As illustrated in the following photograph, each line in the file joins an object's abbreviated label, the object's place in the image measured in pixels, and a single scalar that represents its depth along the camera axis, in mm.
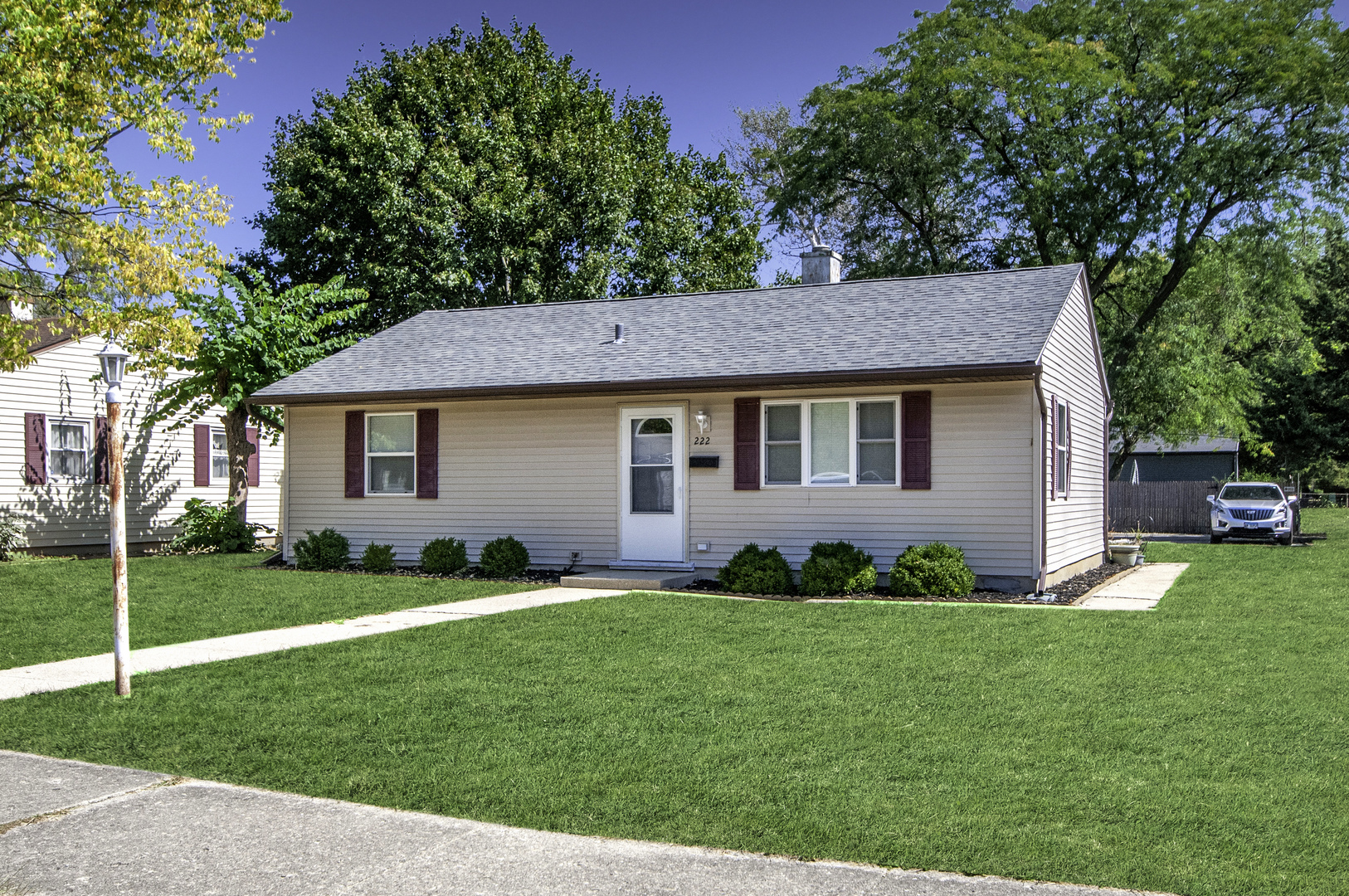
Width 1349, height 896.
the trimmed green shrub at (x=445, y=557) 15109
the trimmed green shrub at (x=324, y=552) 15898
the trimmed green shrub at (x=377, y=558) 15633
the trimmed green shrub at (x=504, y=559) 14750
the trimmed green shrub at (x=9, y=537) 17625
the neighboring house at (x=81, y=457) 18922
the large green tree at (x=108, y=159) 14281
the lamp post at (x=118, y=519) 6707
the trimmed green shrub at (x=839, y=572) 12672
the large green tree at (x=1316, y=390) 32719
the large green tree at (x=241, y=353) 19219
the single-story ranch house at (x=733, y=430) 12977
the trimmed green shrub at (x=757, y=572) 13086
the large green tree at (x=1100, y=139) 24609
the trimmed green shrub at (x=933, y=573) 12383
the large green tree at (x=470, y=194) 26766
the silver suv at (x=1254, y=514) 23484
